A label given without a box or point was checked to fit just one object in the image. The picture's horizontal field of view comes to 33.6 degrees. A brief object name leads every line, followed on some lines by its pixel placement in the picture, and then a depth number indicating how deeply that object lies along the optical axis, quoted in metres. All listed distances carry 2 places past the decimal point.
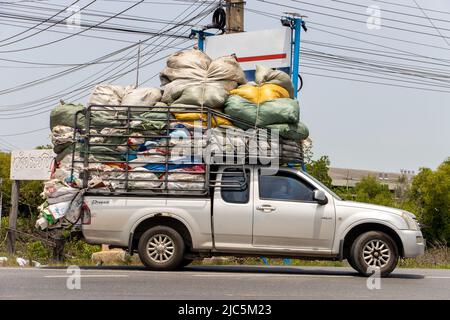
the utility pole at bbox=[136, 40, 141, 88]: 26.86
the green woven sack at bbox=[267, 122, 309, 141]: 12.16
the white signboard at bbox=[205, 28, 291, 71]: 22.06
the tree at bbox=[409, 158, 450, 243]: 50.28
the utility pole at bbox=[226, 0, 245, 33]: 22.27
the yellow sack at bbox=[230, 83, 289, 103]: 12.46
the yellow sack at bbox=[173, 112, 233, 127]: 12.12
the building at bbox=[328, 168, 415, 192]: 100.93
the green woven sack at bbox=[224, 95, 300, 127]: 12.16
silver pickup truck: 11.64
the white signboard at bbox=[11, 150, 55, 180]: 17.31
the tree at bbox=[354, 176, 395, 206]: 65.99
